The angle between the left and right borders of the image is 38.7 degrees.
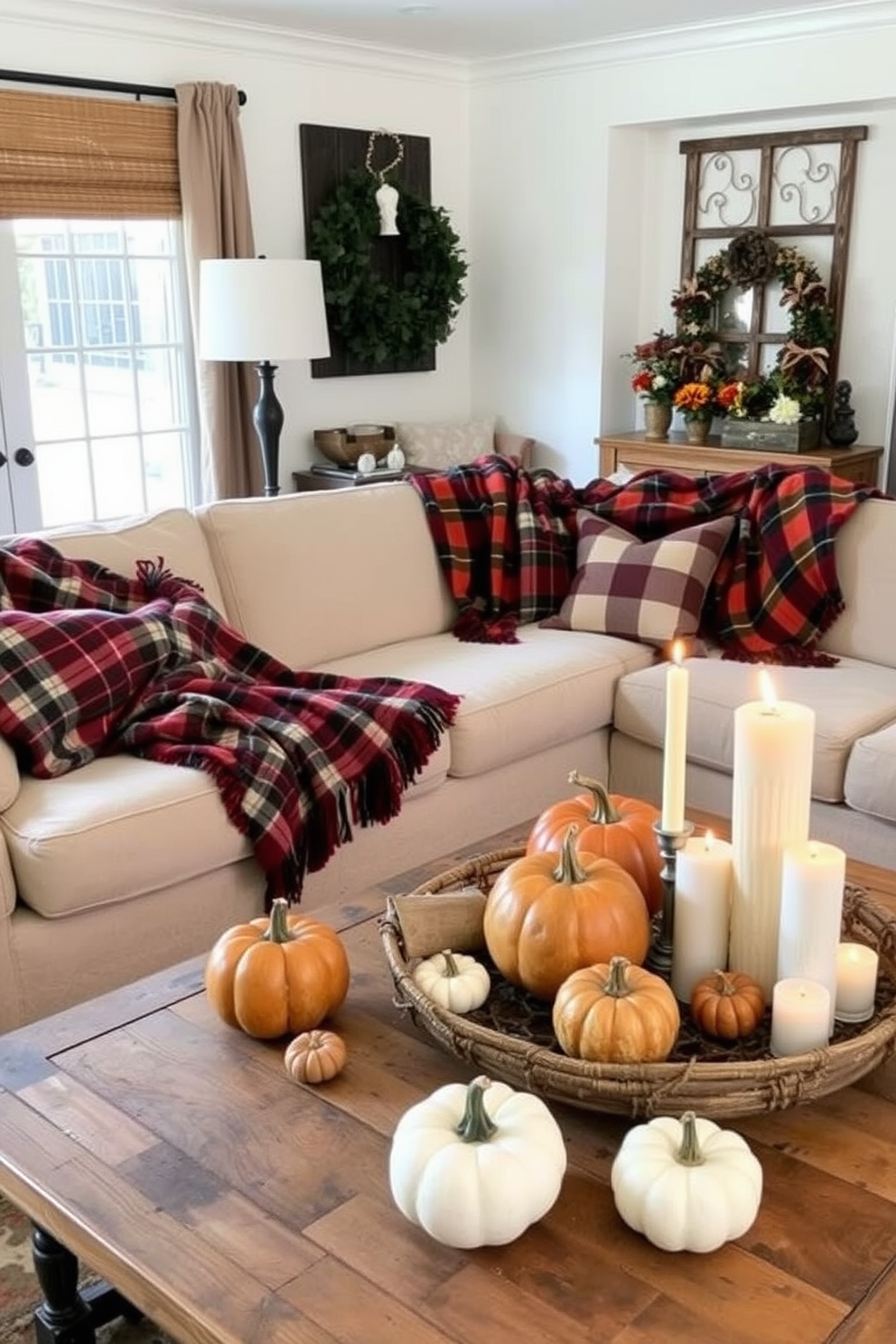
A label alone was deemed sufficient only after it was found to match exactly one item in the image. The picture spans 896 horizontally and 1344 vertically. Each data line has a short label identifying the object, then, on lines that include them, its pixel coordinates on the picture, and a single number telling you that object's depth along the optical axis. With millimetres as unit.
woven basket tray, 1257
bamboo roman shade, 4191
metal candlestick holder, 1452
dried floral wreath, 4910
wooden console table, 4832
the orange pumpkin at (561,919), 1416
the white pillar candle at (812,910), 1330
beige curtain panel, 4641
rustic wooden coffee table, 1064
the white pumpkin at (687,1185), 1110
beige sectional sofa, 2176
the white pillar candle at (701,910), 1429
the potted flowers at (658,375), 5223
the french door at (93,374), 4496
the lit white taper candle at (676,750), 1397
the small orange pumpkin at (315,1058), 1396
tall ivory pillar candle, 1347
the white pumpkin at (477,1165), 1112
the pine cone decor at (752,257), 5098
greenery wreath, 5102
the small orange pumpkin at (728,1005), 1391
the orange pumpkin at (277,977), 1454
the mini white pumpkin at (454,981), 1459
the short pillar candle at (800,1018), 1325
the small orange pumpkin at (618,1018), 1292
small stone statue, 4953
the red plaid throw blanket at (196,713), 2350
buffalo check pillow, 3246
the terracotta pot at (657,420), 5324
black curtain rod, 4173
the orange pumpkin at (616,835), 1576
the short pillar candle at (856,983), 1418
